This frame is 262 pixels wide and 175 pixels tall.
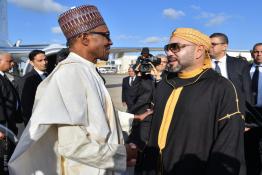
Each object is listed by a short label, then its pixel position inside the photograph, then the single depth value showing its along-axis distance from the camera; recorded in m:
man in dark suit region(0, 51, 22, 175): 3.19
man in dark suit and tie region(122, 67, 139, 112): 3.89
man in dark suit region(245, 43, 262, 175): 3.33
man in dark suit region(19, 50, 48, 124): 3.53
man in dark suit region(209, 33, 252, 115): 3.19
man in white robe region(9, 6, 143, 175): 1.19
